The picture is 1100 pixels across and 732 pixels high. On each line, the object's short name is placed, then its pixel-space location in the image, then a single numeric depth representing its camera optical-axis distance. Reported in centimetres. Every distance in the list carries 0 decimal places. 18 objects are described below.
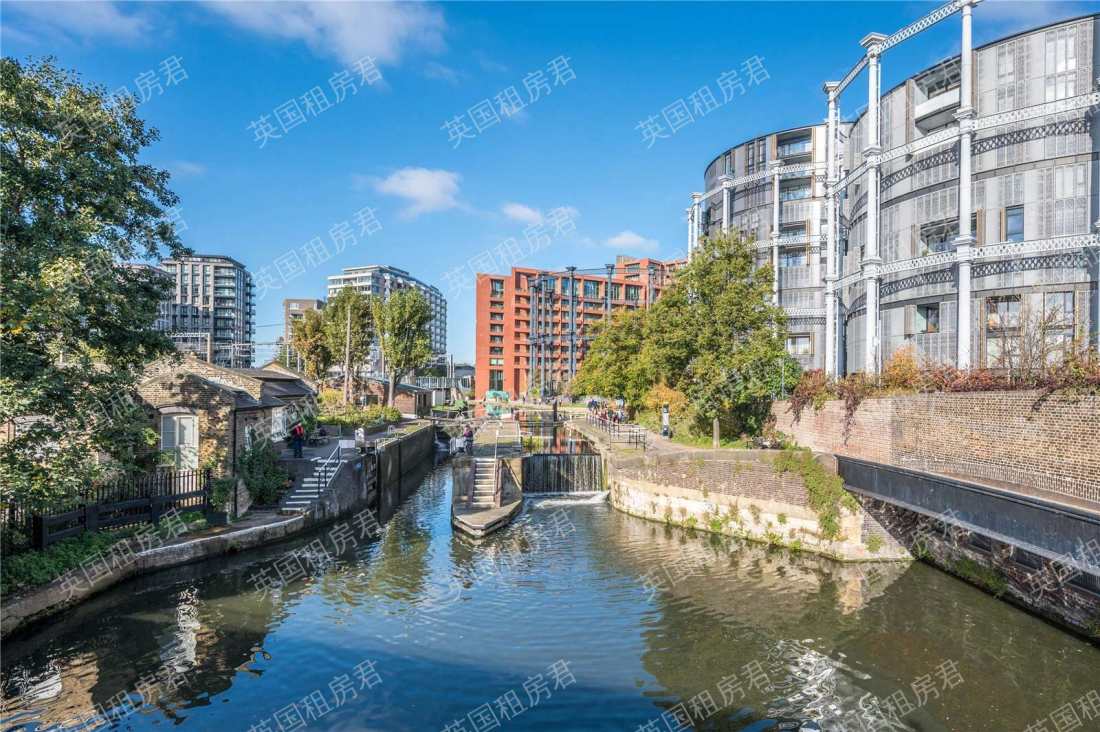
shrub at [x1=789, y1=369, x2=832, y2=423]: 2502
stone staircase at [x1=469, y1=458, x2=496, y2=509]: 2676
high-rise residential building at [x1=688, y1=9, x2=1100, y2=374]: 2648
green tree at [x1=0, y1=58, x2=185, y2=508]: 1357
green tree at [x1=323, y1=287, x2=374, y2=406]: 5544
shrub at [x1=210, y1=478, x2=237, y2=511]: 2094
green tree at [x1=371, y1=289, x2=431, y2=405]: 5725
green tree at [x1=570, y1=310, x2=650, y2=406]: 4659
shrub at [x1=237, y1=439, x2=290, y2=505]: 2289
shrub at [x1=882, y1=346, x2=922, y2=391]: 2061
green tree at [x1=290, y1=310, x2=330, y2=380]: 5719
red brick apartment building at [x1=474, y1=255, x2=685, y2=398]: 12312
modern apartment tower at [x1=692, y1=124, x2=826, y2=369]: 4594
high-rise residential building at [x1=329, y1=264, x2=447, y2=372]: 18712
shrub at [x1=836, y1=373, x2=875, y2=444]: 2216
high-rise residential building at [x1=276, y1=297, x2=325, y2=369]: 8012
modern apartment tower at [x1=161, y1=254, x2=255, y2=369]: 12631
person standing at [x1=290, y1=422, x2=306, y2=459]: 2667
